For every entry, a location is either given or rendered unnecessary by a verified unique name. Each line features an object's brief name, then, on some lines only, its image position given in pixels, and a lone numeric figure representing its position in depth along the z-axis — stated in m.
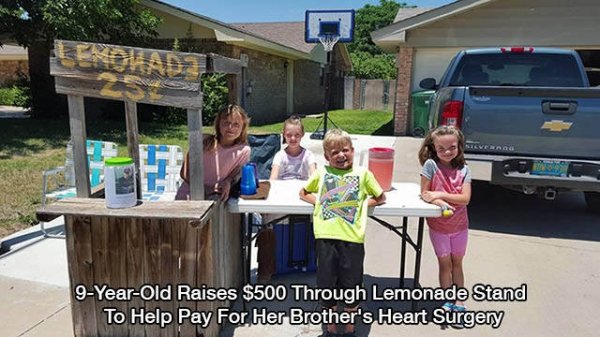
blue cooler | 3.54
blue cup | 2.85
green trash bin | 10.73
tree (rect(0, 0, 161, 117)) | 9.43
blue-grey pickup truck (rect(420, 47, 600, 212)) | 4.14
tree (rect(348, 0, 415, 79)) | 29.53
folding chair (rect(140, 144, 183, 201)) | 4.62
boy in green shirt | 2.59
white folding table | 2.72
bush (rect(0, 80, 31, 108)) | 20.30
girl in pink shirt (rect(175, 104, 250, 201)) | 2.83
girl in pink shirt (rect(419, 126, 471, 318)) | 2.84
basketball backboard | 10.00
